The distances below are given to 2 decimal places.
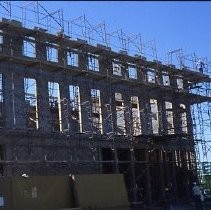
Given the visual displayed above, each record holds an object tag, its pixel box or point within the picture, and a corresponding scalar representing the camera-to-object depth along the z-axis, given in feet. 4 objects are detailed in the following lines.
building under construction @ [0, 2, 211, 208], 73.72
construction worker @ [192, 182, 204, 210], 73.95
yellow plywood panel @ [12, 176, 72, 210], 61.57
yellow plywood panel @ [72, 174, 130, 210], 67.31
